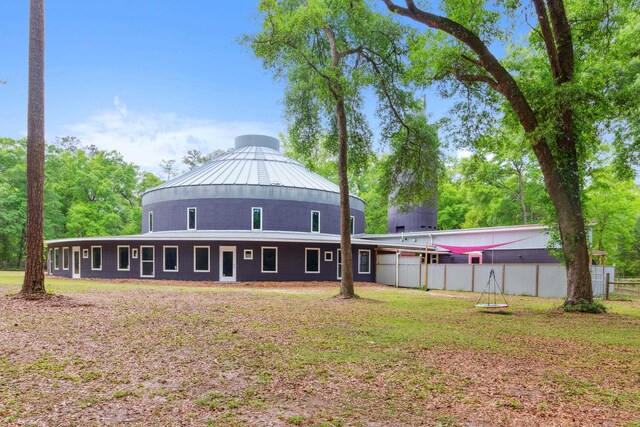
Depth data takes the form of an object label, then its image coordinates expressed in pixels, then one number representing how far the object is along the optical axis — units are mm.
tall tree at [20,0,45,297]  11539
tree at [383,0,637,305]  11875
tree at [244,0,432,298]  14688
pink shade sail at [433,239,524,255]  22148
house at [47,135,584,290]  25516
